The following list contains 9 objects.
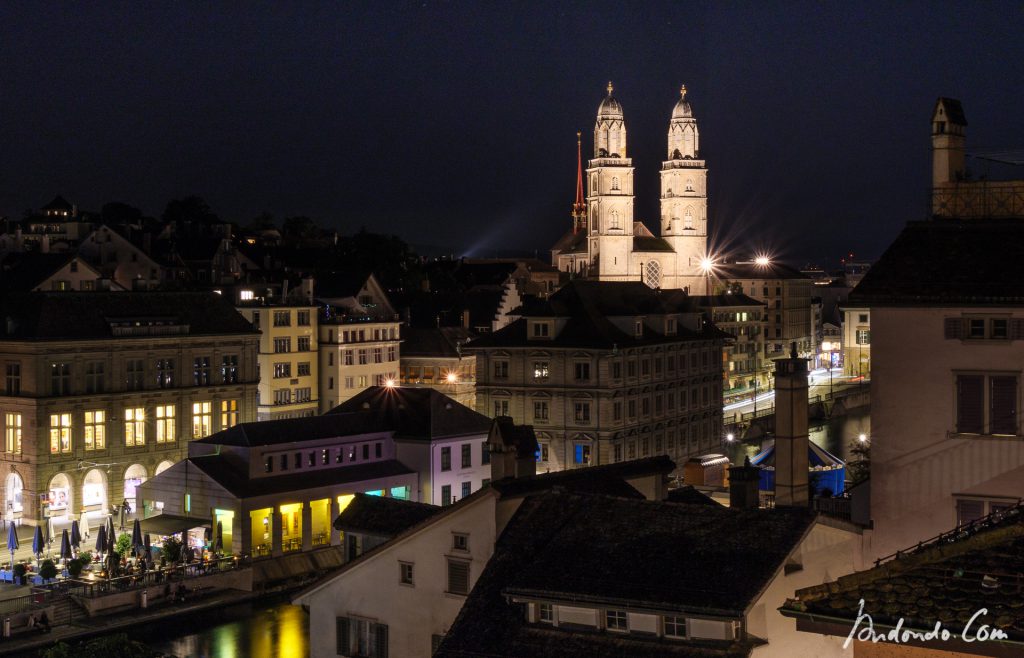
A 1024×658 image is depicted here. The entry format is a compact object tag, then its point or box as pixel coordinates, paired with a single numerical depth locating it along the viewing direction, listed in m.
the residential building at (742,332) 146.62
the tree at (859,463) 53.85
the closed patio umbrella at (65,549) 53.15
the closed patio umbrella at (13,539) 57.28
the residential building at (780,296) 171.38
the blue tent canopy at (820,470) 59.72
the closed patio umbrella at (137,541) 53.81
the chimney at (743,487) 30.06
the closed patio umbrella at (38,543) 53.53
